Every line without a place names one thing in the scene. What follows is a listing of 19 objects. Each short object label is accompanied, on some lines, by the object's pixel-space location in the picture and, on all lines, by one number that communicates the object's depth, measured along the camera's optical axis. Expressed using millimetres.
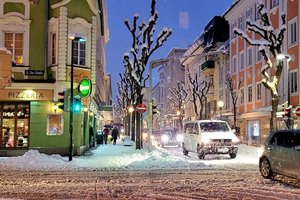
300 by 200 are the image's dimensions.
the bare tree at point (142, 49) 33406
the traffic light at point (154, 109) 29844
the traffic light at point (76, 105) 23344
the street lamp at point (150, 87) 30217
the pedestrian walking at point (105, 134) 49972
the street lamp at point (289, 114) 28216
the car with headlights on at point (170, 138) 43656
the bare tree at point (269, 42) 29056
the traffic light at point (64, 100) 23109
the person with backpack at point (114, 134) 47781
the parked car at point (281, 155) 14508
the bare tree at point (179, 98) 71144
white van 25469
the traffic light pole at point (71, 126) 23198
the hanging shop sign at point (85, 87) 23750
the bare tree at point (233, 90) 51875
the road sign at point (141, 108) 29716
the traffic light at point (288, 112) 28486
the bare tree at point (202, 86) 60094
